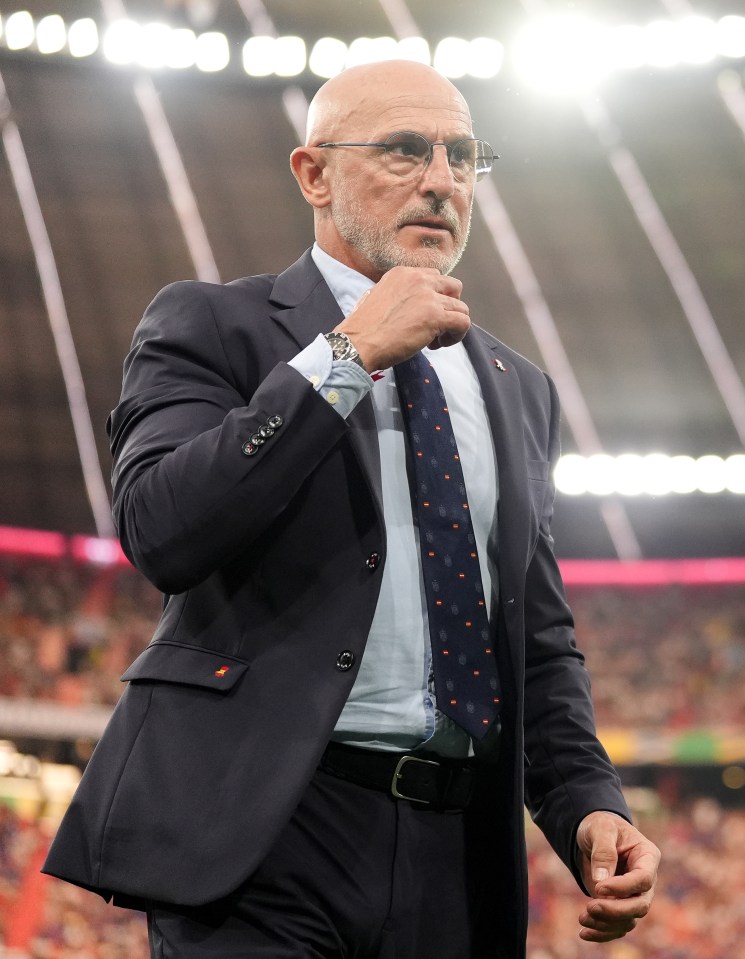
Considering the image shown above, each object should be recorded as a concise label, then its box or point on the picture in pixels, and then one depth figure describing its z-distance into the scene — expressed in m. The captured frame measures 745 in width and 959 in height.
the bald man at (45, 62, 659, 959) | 5.60
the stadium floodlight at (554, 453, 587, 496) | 27.22
